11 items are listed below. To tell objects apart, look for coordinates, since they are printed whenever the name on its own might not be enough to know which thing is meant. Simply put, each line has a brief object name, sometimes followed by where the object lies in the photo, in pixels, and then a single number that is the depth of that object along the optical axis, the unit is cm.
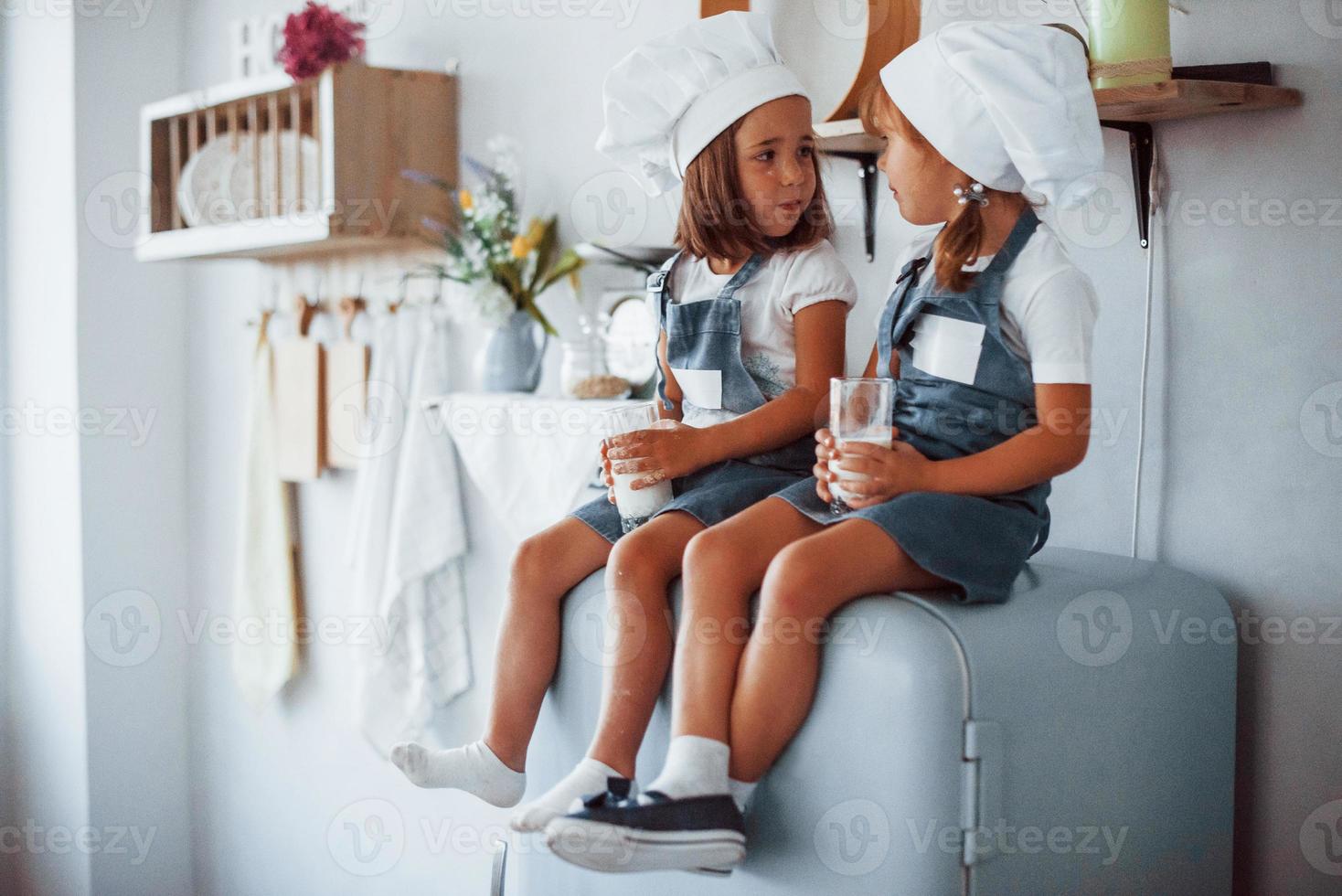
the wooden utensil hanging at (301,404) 240
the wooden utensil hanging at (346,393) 231
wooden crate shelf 199
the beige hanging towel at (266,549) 251
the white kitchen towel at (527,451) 168
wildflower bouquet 187
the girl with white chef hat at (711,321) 123
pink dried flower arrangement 198
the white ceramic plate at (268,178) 217
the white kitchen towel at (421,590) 200
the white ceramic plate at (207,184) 229
